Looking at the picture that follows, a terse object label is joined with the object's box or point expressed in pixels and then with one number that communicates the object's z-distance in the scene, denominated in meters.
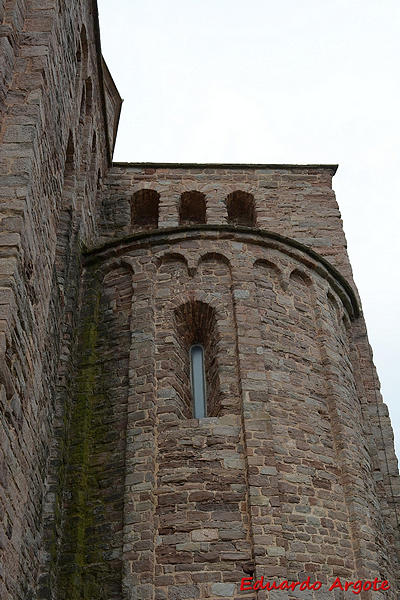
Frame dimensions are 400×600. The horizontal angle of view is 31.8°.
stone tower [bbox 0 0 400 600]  7.82
